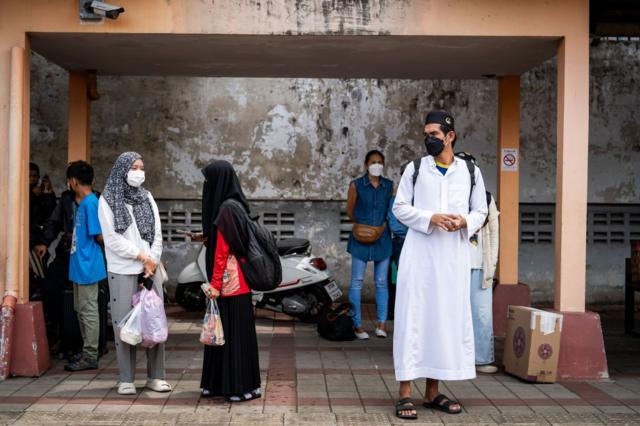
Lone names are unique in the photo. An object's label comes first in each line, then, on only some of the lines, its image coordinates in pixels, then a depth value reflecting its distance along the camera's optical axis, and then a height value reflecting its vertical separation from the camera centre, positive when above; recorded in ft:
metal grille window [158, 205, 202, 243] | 42.91 -0.66
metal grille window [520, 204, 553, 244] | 43.75 -0.65
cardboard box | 26.43 -3.75
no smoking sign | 35.50 +1.83
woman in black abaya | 23.15 -1.99
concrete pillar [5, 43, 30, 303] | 27.25 +0.66
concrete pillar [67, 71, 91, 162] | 35.06 +3.21
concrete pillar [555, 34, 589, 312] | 27.76 +1.02
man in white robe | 22.24 -1.61
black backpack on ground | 33.60 -4.11
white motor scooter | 37.35 -3.13
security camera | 27.04 +5.49
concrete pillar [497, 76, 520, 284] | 35.50 +1.06
